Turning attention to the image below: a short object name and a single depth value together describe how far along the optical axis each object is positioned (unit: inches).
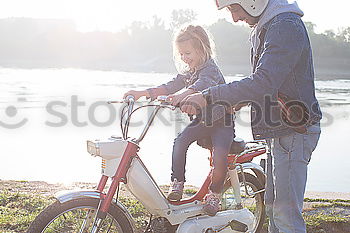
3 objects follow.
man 106.7
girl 145.1
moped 126.2
